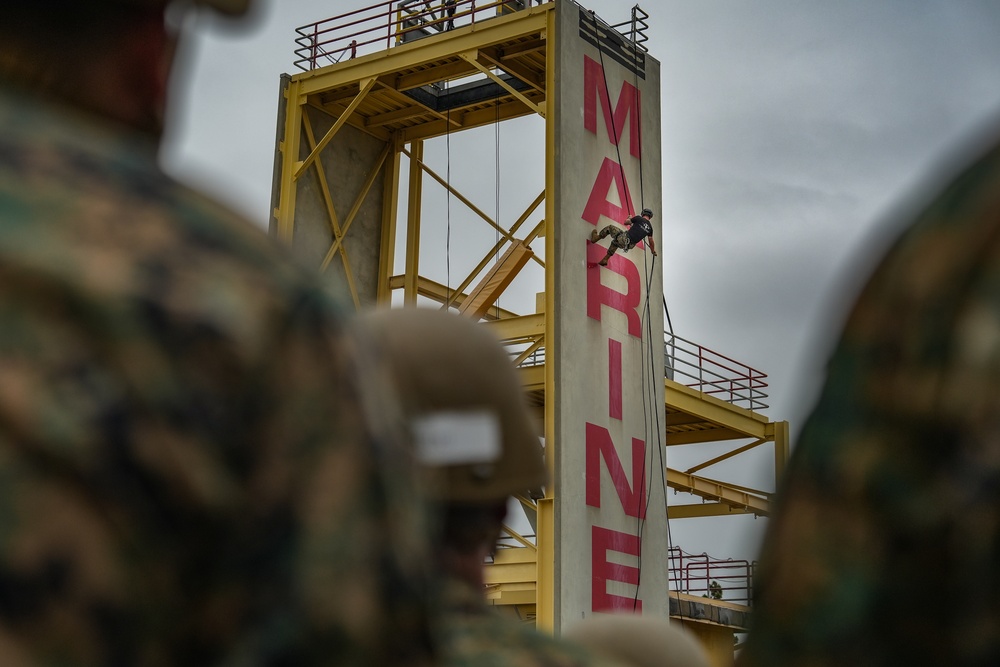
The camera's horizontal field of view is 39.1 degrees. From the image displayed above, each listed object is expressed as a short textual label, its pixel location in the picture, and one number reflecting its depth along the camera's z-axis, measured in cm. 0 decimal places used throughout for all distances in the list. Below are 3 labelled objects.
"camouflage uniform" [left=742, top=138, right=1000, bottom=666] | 120
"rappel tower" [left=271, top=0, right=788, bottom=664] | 2048
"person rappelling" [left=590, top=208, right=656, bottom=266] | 2111
